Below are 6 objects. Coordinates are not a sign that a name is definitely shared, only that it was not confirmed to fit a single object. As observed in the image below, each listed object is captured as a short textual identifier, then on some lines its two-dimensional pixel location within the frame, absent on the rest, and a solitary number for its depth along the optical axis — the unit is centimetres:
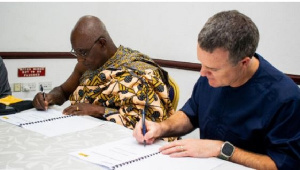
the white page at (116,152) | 102
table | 100
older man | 164
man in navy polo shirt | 108
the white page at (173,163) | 98
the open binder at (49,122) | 133
